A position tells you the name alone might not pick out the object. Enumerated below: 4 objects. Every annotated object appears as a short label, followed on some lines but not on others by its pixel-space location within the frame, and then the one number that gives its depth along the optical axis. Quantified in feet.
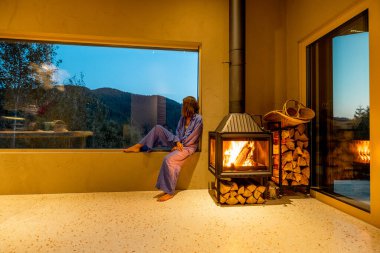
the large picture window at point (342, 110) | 6.59
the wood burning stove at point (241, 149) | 7.24
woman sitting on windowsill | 7.96
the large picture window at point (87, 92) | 8.96
